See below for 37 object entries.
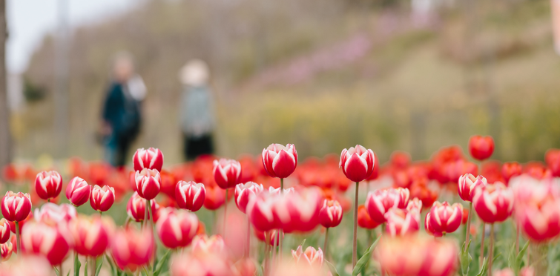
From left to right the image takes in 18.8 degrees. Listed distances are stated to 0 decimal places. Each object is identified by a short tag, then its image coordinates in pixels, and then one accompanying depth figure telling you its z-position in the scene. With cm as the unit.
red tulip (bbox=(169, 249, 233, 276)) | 261
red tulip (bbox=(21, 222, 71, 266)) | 269
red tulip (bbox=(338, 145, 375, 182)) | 296
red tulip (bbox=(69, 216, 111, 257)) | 272
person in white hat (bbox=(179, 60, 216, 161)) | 950
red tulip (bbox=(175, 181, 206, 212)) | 297
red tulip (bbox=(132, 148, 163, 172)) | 310
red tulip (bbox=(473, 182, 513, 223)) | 284
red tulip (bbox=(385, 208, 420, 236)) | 281
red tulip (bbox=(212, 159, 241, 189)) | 308
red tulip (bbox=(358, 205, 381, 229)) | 316
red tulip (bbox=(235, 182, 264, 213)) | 294
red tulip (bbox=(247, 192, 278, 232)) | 271
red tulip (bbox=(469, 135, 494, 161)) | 346
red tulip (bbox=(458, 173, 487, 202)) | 300
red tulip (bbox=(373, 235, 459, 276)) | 258
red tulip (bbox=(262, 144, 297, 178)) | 295
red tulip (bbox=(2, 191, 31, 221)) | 294
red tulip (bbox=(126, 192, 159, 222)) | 307
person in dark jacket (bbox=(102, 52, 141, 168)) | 880
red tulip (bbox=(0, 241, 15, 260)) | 299
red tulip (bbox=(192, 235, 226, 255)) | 276
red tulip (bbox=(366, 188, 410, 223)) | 299
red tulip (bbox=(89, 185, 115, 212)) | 300
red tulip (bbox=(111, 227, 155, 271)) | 269
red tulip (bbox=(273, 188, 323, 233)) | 268
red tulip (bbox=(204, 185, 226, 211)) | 318
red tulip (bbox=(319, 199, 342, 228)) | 301
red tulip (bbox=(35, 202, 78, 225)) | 274
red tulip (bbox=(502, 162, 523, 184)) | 333
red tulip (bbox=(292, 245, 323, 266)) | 290
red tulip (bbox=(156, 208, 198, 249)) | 278
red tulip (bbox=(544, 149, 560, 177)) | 339
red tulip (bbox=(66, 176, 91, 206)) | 298
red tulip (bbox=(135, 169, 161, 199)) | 296
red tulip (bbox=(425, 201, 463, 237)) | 297
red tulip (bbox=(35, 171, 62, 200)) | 305
